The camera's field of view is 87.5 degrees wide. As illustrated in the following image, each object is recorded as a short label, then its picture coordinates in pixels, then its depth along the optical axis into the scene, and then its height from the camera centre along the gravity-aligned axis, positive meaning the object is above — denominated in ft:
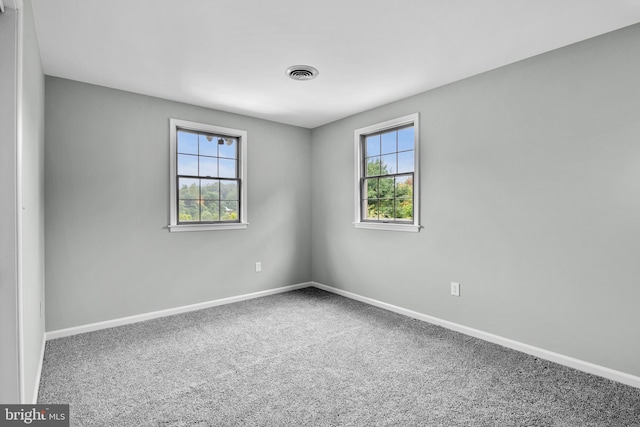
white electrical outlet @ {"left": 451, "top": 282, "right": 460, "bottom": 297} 10.79 -2.46
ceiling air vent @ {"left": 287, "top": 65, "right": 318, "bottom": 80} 9.80 +4.26
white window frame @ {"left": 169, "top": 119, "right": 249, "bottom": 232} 12.38 +1.70
